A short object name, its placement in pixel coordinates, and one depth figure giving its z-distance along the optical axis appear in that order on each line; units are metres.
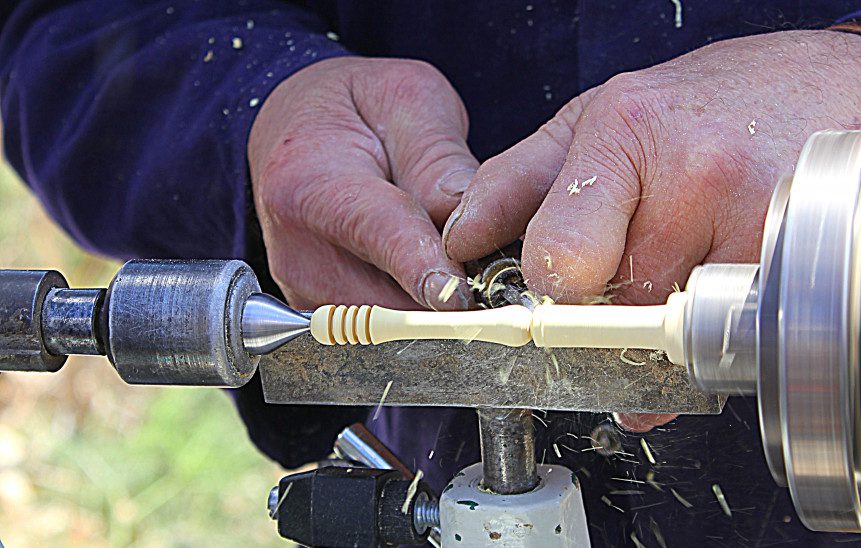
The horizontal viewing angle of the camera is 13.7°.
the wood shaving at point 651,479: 1.27
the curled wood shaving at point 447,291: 1.19
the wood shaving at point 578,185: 1.14
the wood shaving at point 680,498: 1.28
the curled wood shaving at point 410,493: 1.15
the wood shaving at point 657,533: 1.29
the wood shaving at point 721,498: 1.28
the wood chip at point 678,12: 1.30
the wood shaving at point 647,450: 1.24
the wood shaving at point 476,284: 1.19
